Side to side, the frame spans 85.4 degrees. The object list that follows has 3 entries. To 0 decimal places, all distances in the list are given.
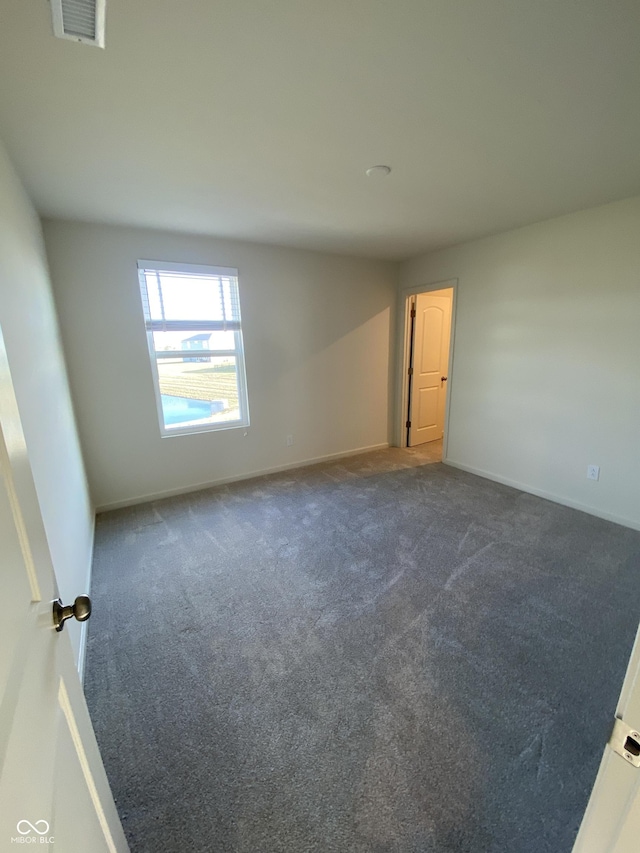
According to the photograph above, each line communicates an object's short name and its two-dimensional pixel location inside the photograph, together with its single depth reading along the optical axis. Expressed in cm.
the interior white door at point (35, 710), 42
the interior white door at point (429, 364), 470
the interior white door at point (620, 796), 53
